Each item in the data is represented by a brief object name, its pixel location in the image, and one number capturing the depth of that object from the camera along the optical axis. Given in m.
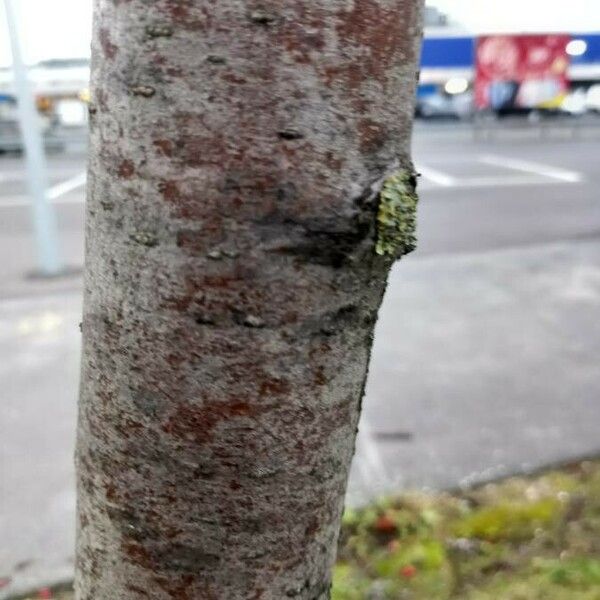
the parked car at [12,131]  14.99
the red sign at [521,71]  17.22
